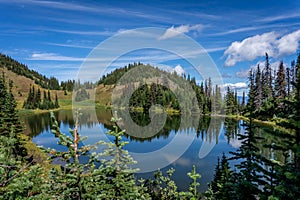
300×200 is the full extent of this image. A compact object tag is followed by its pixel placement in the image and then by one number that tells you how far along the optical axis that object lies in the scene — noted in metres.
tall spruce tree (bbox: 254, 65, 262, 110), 64.12
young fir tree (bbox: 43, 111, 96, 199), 4.75
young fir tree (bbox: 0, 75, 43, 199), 4.72
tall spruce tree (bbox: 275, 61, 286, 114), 55.66
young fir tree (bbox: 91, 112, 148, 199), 5.68
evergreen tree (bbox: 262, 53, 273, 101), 67.91
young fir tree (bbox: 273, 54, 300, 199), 4.37
